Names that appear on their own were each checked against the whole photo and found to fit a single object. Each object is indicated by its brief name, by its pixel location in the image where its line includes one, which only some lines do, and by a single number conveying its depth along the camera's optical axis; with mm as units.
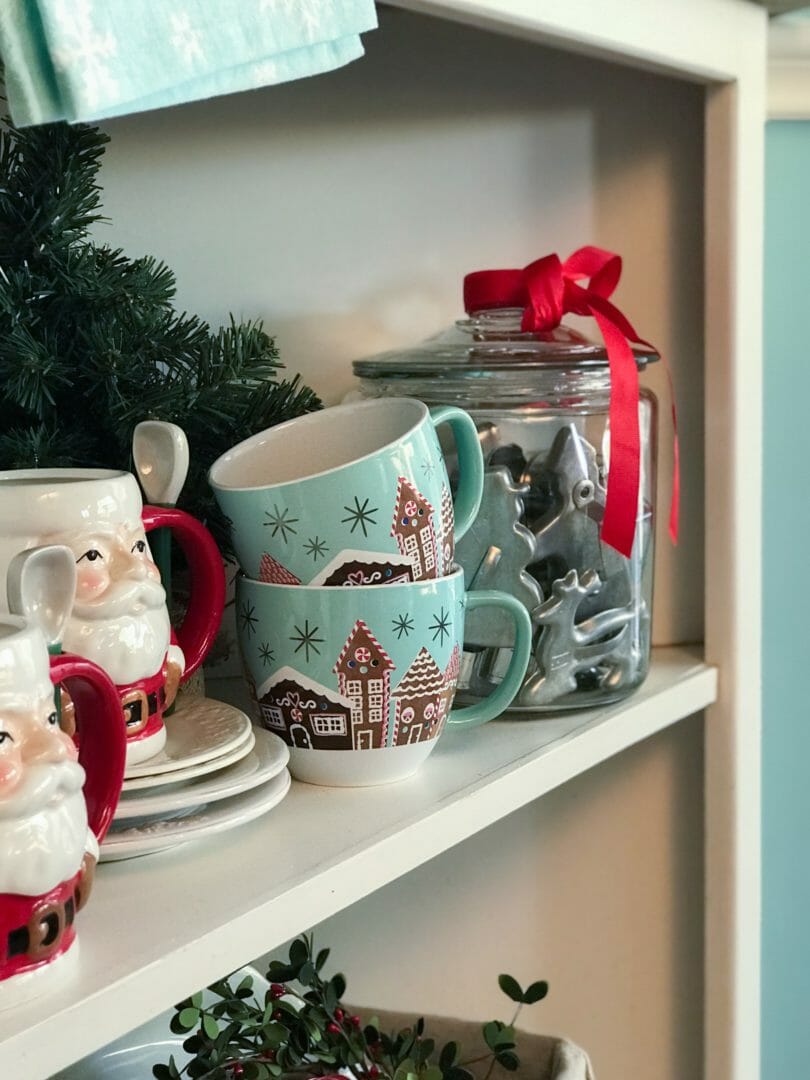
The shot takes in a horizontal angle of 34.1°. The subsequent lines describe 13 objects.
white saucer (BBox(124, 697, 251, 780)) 520
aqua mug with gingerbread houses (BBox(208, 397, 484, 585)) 575
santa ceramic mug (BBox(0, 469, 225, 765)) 500
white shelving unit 450
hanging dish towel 399
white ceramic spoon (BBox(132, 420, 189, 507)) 572
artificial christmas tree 581
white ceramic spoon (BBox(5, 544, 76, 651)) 432
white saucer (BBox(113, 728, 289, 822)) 505
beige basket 732
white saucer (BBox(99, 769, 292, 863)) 500
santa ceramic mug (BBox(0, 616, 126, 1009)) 390
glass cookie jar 722
